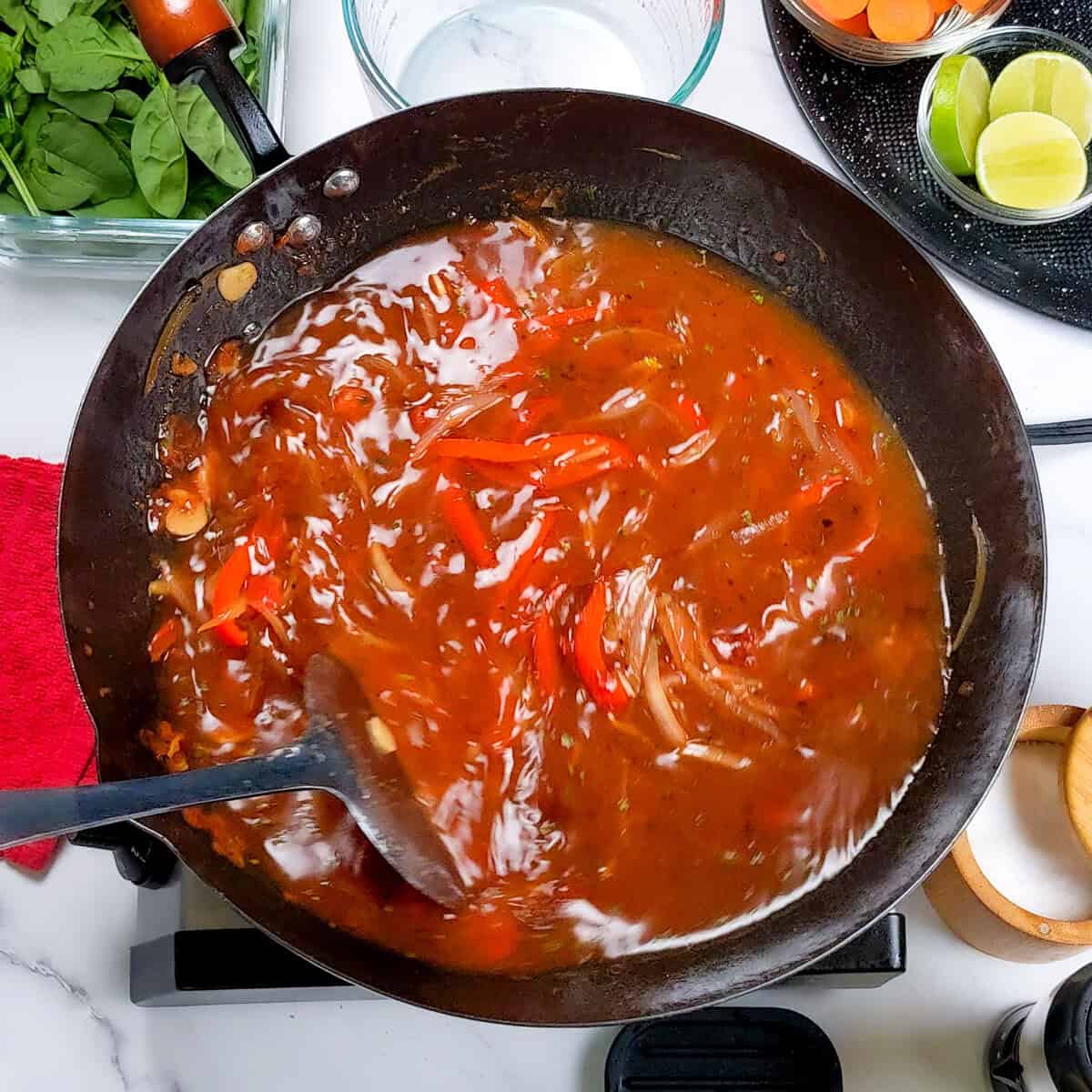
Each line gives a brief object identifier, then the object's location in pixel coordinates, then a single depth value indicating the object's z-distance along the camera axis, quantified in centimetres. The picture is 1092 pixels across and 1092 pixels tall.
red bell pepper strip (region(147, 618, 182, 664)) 44
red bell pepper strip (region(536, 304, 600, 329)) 47
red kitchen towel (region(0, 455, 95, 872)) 50
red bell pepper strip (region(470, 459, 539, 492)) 45
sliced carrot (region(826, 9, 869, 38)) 56
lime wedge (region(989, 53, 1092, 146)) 56
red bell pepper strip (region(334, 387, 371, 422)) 45
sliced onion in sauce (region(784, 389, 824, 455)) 47
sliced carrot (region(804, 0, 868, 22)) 55
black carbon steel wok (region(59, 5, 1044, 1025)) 41
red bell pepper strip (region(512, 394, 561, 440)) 46
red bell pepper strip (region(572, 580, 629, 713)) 43
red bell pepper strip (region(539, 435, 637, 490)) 45
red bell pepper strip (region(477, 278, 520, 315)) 47
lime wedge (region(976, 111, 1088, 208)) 55
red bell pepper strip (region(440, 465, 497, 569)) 44
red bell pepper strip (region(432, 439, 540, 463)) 45
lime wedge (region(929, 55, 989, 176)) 55
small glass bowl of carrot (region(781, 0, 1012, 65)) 55
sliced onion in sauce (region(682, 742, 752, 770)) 44
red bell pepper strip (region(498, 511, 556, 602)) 44
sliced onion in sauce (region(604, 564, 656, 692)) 43
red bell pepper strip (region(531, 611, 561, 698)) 43
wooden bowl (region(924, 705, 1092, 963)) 46
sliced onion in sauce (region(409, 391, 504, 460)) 45
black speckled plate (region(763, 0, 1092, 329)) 57
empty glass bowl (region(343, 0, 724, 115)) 57
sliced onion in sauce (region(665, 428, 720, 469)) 46
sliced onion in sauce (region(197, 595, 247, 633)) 43
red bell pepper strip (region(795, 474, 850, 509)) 47
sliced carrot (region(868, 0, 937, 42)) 55
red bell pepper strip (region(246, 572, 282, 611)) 43
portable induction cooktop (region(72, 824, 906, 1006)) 42
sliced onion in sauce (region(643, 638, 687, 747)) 44
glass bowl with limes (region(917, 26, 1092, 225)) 56
